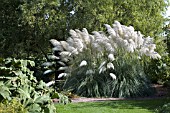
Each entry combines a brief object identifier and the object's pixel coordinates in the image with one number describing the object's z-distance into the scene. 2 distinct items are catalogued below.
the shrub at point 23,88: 5.54
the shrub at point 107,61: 11.27
